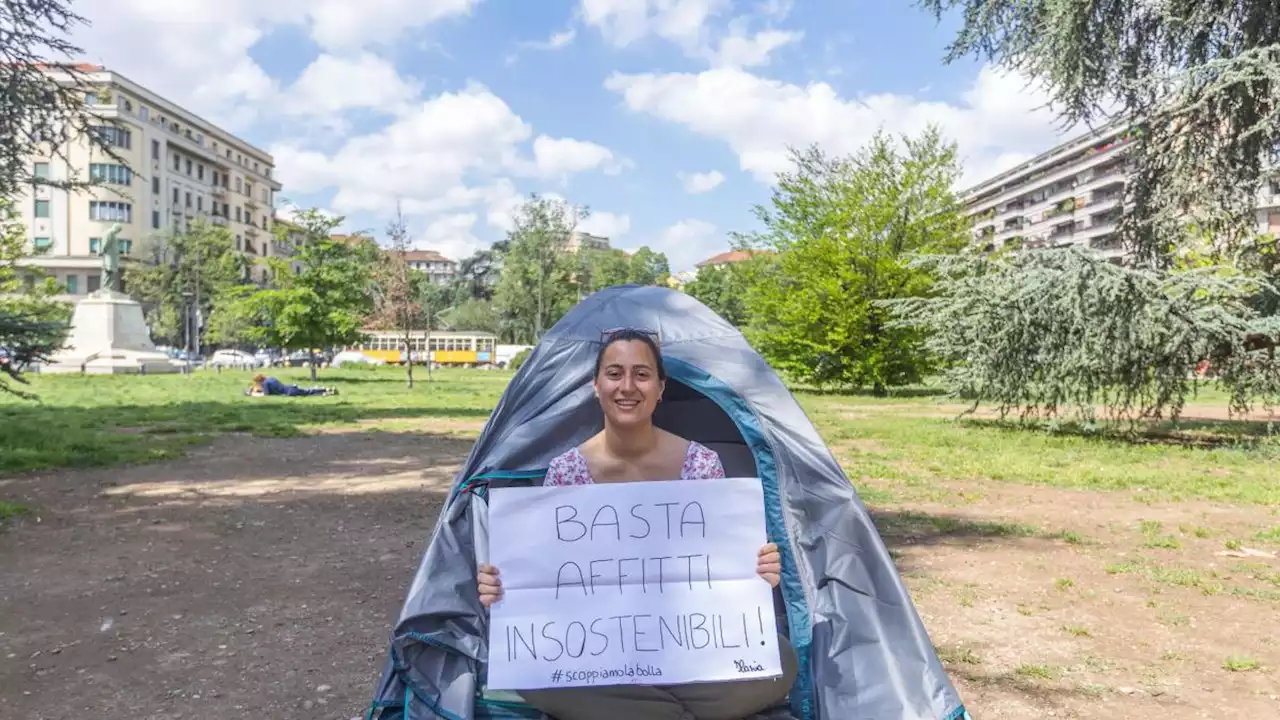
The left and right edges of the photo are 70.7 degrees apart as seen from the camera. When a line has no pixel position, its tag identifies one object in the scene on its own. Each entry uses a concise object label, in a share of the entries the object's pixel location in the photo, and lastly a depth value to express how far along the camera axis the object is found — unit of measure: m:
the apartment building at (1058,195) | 62.41
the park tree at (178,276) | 55.03
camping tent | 2.91
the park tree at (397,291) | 30.12
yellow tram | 62.16
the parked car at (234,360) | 46.12
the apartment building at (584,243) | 64.22
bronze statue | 32.38
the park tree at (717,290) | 73.25
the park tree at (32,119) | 9.05
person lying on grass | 21.78
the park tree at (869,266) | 24.03
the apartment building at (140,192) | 57.12
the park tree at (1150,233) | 11.30
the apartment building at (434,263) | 137.62
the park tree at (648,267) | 96.81
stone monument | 30.55
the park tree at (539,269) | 58.59
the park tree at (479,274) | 97.56
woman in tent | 2.78
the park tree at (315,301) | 27.52
